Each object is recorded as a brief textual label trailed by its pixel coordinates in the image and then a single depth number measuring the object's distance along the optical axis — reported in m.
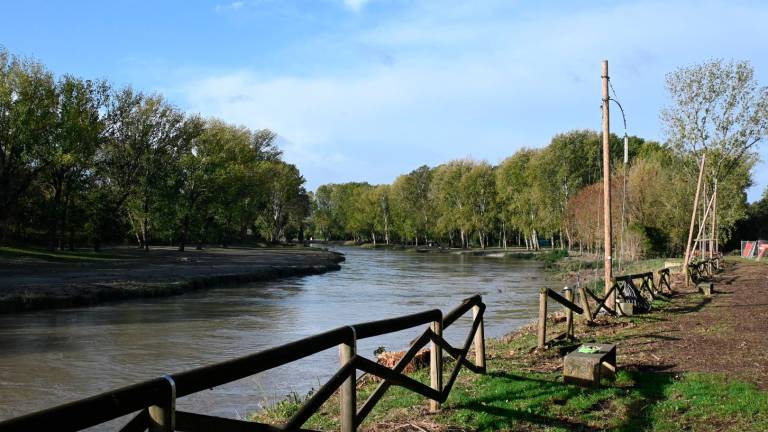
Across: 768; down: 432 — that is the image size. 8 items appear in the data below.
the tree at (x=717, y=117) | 32.62
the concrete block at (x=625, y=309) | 17.00
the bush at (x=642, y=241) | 55.12
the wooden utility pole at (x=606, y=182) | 18.41
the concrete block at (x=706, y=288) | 23.05
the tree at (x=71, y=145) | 43.59
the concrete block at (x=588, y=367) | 8.60
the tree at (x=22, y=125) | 40.78
